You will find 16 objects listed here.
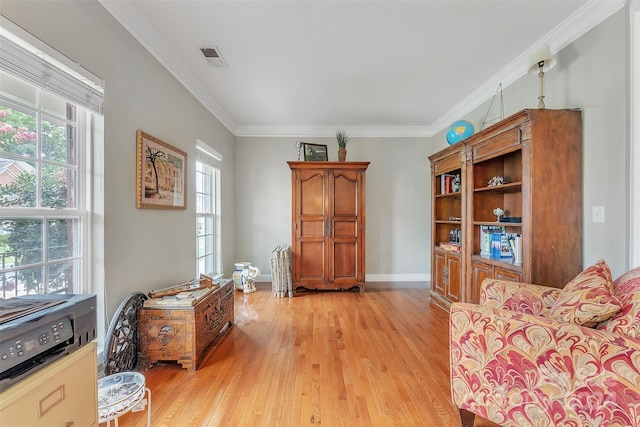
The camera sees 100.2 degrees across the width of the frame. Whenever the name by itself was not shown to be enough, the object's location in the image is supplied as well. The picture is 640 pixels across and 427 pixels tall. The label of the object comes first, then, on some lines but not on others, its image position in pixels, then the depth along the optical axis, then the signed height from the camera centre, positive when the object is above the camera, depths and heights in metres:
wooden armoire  3.95 -0.17
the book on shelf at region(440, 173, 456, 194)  3.40 +0.39
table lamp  2.08 +1.20
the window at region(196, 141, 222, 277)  3.38 +0.02
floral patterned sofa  1.02 -0.62
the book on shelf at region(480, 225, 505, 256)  2.69 -0.23
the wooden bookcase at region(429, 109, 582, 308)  2.04 +0.16
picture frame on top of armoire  4.27 +0.98
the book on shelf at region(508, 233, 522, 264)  2.29 -0.30
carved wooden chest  1.98 -0.90
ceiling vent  2.38 +1.47
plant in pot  4.12 +1.05
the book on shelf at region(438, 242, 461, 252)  3.16 -0.41
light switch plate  1.90 -0.01
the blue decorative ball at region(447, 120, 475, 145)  3.04 +0.94
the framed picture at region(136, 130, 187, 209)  2.11 +0.35
